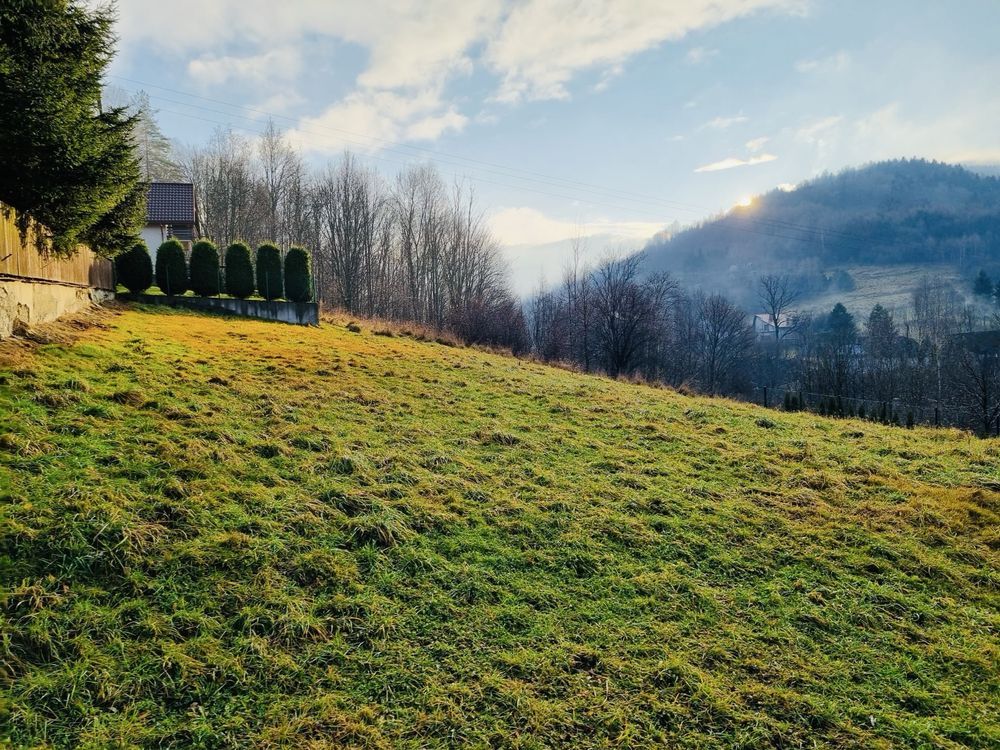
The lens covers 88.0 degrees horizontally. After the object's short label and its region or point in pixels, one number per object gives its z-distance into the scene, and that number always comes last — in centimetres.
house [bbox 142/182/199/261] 2530
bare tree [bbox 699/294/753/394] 5062
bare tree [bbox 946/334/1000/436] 2358
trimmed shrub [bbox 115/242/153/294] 1455
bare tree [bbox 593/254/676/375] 3131
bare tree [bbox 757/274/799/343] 6906
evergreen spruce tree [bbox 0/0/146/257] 637
